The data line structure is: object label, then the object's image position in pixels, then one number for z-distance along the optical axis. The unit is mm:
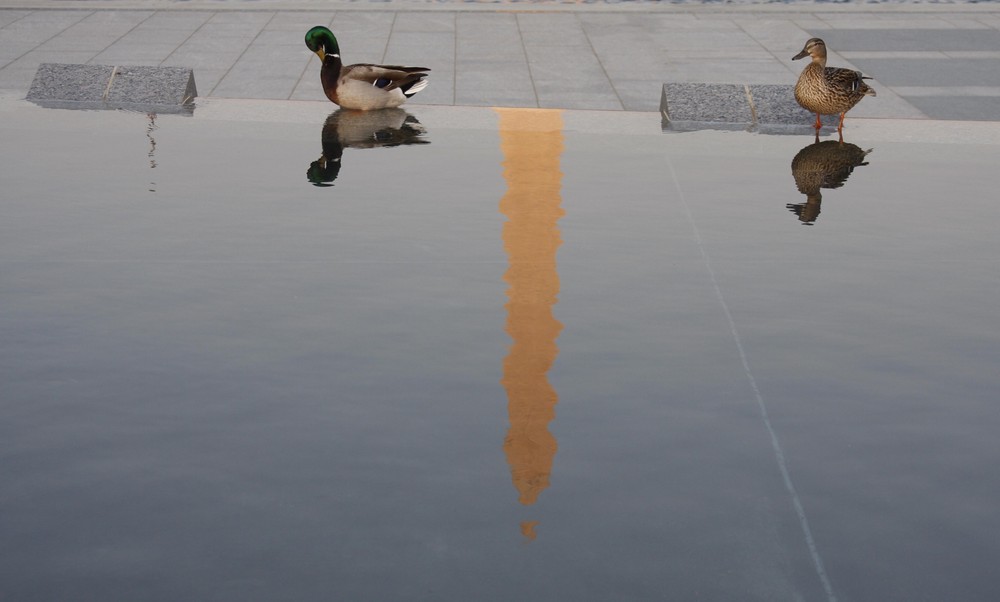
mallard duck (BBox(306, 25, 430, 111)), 11883
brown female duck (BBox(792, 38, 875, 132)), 11070
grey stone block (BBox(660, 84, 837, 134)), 11828
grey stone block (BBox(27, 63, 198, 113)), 12297
